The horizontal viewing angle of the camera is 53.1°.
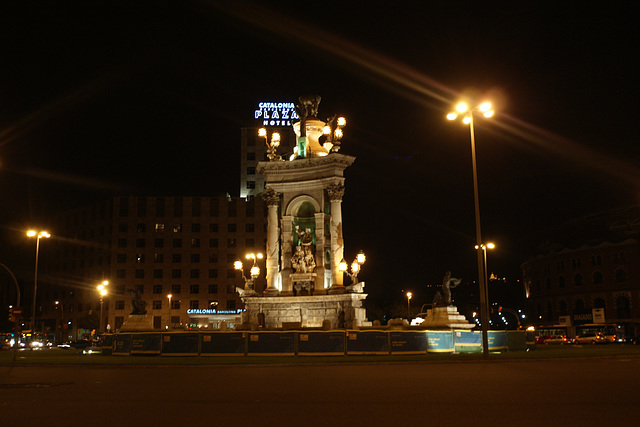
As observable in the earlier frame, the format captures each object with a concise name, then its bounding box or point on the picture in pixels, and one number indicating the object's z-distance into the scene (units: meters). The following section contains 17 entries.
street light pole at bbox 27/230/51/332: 43.22
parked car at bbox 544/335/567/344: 71.62
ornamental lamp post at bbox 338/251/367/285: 48.06
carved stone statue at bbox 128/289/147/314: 46.47
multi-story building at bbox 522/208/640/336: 97.06
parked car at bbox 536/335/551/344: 73.81
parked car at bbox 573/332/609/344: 64.19
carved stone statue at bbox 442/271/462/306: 43.62
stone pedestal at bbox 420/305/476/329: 42.47
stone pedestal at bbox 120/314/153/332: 45.29
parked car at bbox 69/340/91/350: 64.25
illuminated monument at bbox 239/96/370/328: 48.12
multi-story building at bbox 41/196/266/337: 113.88
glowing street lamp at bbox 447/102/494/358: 30.06
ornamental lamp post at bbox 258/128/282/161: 54.41
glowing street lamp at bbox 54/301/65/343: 120.34
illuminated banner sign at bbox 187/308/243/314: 108.25
